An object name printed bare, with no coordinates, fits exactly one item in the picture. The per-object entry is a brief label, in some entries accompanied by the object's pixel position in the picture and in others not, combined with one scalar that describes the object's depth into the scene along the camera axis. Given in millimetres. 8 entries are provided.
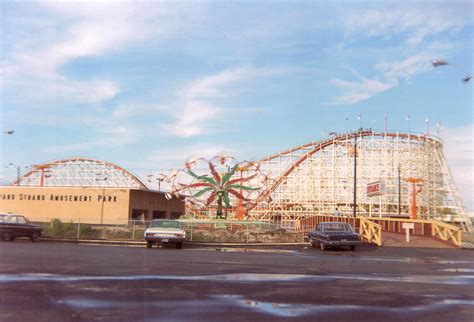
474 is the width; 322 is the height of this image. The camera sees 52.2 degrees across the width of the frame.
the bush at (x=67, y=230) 31156
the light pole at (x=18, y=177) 81312
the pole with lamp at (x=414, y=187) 48056
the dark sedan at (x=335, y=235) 23766
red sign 40531
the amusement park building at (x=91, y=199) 67625
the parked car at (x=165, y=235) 22766
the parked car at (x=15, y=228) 25359
